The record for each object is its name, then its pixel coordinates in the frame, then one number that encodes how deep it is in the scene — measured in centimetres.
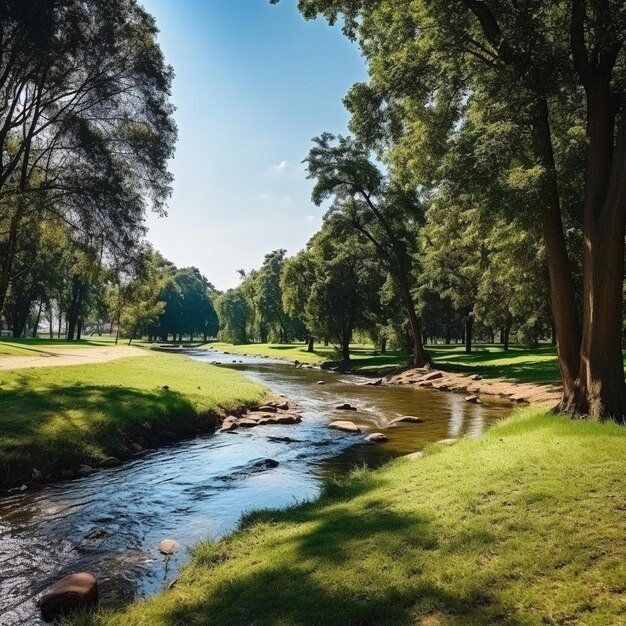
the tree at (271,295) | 7762
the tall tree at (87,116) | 1736
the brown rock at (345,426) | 1612
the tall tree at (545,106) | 945
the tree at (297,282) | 5450
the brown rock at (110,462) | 1139
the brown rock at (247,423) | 1656
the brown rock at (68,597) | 527
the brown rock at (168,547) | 693
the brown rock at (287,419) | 1762
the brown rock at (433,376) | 3156
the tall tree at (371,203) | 3512
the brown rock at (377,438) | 1456
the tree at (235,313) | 9469
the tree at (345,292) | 4778
